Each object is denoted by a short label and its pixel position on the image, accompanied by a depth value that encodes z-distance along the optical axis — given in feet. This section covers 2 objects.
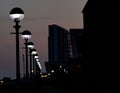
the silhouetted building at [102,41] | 77.51
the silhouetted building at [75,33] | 278.95
